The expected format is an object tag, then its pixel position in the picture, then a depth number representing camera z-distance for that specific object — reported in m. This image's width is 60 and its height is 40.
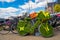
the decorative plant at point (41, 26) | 2.33
